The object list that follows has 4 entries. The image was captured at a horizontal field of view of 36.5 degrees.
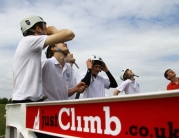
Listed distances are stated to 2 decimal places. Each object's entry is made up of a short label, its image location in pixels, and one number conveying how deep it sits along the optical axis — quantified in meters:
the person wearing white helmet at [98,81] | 4.70
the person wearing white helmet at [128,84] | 7.06
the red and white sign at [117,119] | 1.21
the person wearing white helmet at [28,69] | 2.68
